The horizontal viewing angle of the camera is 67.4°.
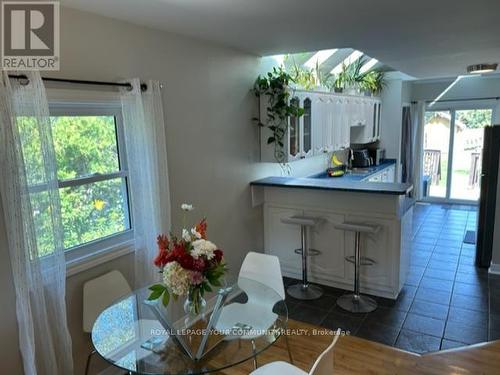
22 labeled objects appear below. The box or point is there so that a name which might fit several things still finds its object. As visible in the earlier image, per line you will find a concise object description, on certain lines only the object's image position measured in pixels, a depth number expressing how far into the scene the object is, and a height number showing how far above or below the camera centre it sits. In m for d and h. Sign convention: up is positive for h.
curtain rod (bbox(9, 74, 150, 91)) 1.92 +0.28
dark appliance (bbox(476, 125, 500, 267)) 4.25 -0.94
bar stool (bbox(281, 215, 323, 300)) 3.82 -1.40
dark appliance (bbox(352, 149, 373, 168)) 6.57 -0.70
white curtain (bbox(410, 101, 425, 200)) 7.50 -0.45
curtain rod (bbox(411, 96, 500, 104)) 6.82 +0.30
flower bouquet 1.77 -0.67
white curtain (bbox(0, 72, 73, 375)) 1.91 -0.47
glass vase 1.89 -0.93
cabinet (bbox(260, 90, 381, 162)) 4.17 -0.07
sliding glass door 7.21 -0.72
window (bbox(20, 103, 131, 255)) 2.33 -0.31
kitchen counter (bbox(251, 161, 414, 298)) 3.64 -1.08
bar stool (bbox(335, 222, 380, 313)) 3.51 -1.46
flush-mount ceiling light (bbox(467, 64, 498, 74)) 4.79 +0.61
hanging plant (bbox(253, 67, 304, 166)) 3.92 +0.17
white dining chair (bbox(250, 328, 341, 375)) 1.60 -1.29
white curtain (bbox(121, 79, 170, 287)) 2.55 -0.31
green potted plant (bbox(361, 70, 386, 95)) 6.25 +0.63
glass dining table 1.78 -1.10
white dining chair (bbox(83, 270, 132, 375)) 2.37 -1.08
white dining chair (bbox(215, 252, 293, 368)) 2.09 -1.11
